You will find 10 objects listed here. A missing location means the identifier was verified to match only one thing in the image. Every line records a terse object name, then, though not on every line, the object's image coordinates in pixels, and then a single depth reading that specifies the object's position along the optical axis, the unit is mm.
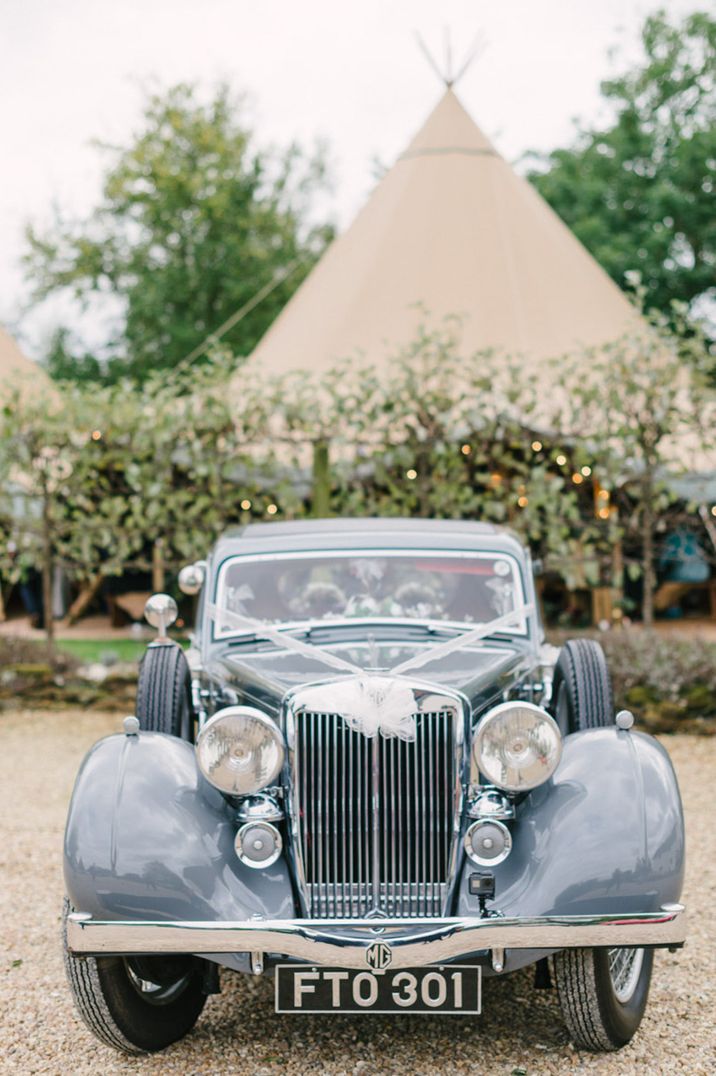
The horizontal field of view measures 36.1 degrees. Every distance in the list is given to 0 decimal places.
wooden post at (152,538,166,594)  9953
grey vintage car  3037
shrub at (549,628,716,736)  8570
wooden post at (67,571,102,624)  15412
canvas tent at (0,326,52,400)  16056
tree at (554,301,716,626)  9344
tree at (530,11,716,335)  20516
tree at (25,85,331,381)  24453
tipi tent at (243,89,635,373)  12680
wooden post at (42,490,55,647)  10204
